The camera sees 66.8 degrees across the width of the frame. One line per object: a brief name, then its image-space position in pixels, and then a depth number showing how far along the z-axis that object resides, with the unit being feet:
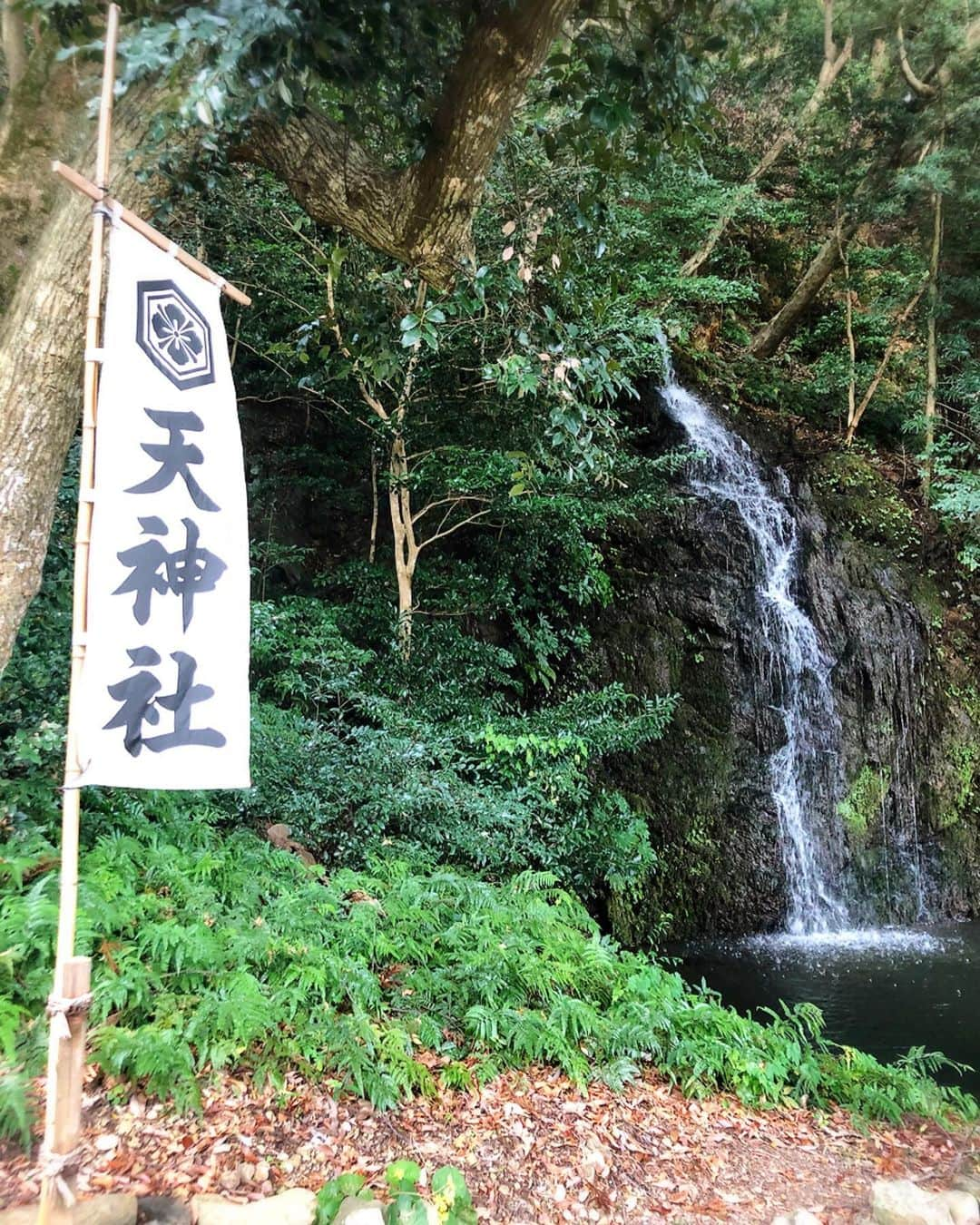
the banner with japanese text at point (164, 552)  7.70
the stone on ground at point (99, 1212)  7.11
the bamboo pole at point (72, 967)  6.88
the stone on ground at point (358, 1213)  7.83
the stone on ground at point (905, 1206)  9.36
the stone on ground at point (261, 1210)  7.65
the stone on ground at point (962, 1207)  9.55
